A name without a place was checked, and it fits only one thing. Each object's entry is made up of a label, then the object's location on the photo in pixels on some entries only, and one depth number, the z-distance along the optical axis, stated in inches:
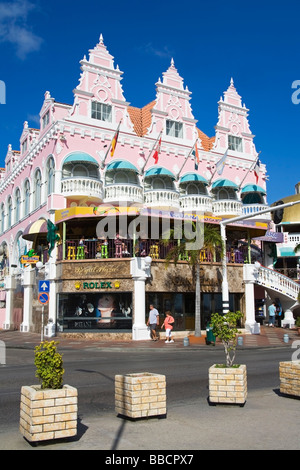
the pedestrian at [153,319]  915.4
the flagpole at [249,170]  1335.4
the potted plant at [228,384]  312.0
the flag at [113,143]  1087.6
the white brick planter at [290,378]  336.5
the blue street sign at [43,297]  812.6
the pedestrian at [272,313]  1205.1
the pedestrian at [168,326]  899.2
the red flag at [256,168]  1341.4
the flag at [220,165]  1206.0
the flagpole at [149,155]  1179.1
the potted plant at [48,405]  224.7
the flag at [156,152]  1148.4
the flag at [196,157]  1184.8
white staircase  1187.5
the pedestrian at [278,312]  1240.8
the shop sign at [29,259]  1058.6
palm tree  958.4
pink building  1011.9
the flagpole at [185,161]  1231.2
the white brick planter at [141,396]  271.4
